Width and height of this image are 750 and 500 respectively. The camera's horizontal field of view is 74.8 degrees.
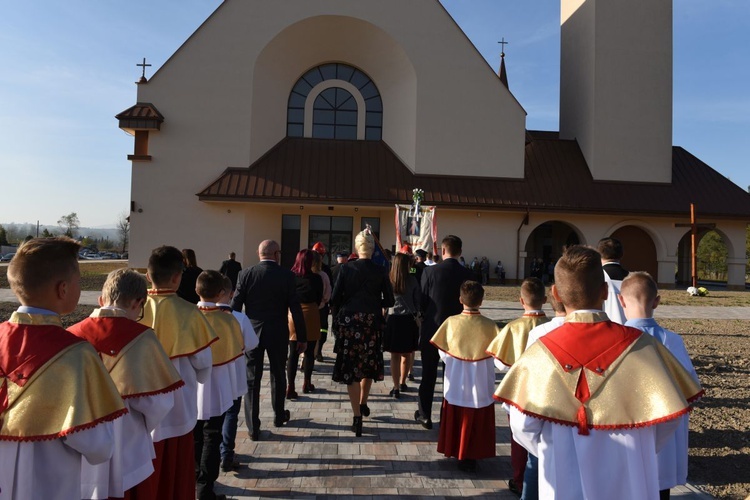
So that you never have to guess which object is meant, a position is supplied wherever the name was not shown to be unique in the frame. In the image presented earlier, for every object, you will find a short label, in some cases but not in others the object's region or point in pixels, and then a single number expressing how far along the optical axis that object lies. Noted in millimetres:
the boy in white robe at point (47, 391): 1898
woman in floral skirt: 4961
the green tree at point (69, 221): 86438
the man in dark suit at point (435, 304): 5098
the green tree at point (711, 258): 38125
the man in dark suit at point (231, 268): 8845
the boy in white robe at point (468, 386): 4156
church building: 21109
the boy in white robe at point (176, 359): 2969
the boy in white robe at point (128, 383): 2412
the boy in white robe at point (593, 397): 2055
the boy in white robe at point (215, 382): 3584
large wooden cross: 15646
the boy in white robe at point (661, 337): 2896
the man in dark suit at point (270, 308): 4887
